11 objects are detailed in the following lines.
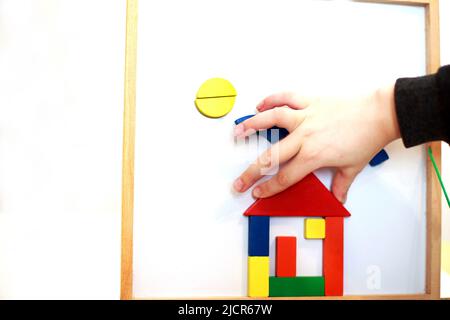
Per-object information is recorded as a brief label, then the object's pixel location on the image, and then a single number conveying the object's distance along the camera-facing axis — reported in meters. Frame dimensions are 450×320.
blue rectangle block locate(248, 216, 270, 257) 0.64
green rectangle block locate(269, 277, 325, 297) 0.65
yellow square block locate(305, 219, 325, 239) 0.66
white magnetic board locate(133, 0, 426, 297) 0.64
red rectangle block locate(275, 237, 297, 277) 0.65
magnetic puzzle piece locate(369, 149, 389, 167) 0.69
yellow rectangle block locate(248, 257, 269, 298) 0.64
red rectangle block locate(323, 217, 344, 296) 0.66
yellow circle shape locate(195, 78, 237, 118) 0.65
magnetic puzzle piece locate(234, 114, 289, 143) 0.66
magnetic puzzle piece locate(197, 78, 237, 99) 0.65
